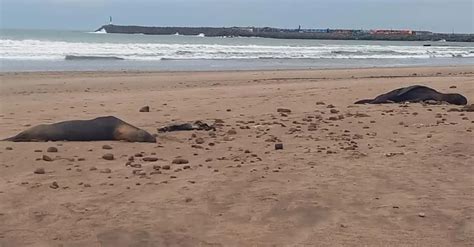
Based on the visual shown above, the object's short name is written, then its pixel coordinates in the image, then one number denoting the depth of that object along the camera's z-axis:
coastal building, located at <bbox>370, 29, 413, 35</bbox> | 135.62
